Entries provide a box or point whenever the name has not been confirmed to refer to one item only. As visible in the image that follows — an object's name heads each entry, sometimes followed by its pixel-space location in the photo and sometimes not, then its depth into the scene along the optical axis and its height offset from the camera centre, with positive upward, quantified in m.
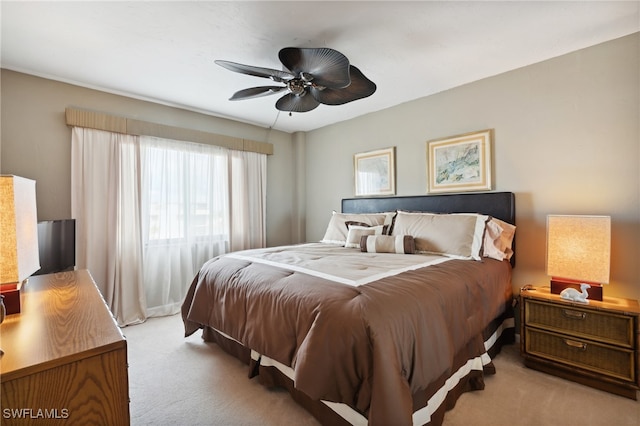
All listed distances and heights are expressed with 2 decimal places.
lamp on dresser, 0.95 -0.07
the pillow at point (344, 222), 3.33 -0.12
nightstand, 1.86 -0.90
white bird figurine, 2.06 -0.61
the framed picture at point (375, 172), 3.75 +0.53
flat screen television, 2.18 -0.25
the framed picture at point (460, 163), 2.95 +0.51
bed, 1.34 -0.57
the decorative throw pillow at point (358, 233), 3.10 -0.23
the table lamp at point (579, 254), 2.03 -0.33
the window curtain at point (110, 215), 2.95 +0.00
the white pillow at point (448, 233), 2.46 -0.20
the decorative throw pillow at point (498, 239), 2.52 -0.26
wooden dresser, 0.75 -0.43
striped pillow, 2.69 -0.31
